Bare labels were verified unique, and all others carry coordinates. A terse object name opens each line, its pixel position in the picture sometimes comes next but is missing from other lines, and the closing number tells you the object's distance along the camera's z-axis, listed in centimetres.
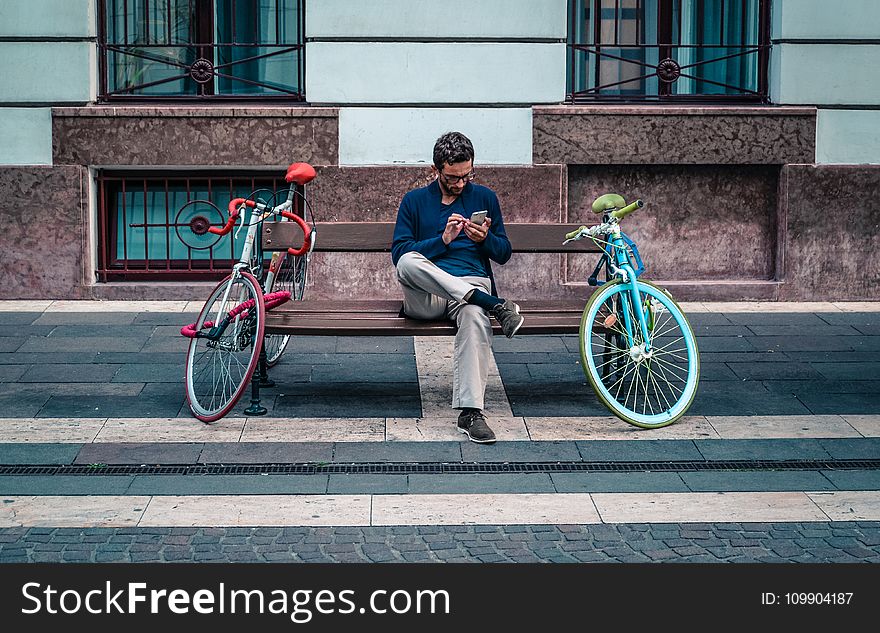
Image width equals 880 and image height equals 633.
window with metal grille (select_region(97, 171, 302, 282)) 1049
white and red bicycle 687
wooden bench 694
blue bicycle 680
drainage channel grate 608
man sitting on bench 669
